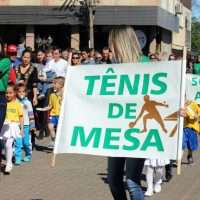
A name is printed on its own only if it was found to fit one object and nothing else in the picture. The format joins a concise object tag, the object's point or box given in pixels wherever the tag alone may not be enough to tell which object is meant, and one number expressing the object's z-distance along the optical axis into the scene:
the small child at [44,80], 14.23
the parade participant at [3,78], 9.12
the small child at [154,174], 8.46
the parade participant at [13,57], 14.22
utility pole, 31.19
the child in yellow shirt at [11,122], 10.20
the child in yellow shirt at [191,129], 10.66
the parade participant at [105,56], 14.93
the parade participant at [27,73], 12.46
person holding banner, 6.09
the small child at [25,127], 10.85
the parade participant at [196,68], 20.32
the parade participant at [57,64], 14.80
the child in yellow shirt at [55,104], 12.21
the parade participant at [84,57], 16.21
